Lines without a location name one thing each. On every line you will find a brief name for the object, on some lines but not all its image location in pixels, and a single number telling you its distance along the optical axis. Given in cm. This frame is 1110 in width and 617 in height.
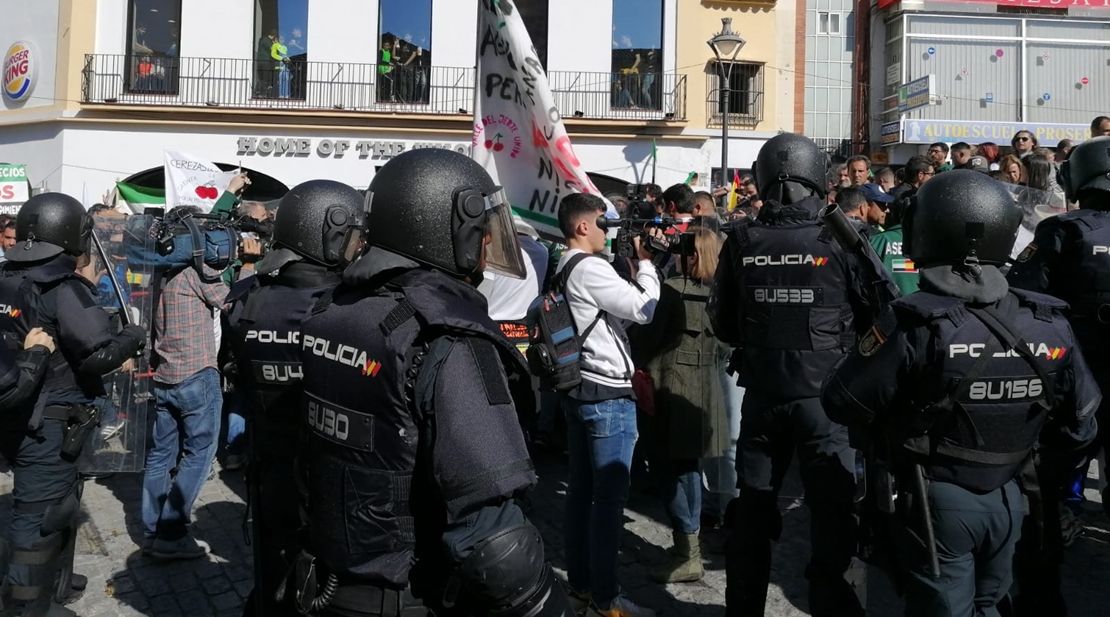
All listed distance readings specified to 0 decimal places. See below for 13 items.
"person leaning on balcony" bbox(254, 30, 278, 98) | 1864
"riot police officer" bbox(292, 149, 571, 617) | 194
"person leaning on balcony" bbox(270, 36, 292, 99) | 1862
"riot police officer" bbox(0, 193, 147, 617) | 412
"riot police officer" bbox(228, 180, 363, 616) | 323
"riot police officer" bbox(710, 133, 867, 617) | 367
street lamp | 1516
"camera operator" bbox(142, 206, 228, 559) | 520
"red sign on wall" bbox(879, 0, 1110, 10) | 2070
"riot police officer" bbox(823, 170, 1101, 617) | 280
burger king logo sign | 1831
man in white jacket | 414
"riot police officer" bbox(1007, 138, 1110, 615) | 429
